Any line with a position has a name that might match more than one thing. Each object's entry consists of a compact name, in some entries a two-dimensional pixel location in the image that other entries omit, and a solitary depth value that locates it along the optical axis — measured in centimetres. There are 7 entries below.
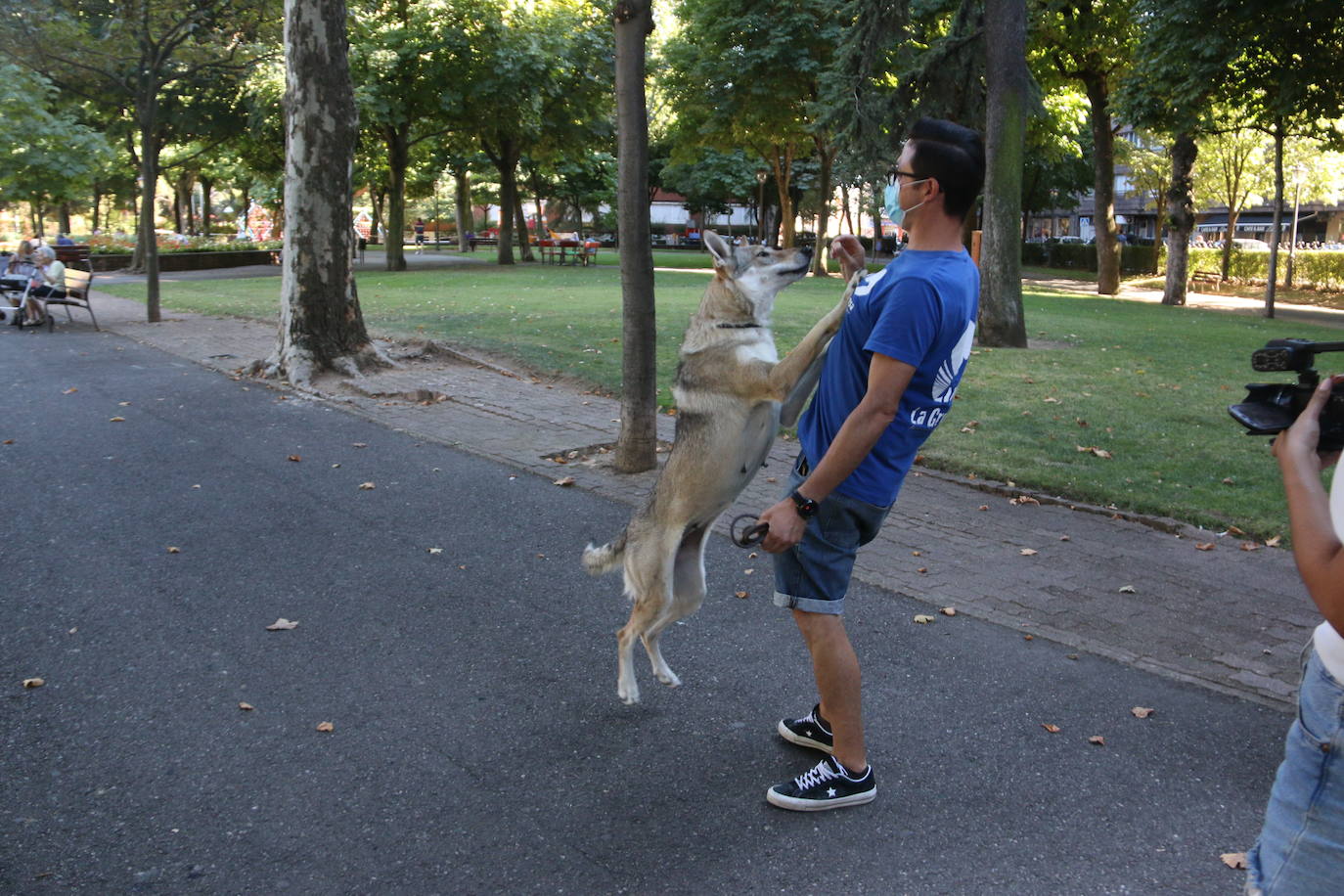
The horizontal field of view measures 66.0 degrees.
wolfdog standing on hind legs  394
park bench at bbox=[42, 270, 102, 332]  1816
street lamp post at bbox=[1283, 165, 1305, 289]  3541
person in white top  177
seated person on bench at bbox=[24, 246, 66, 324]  1798
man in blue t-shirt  308
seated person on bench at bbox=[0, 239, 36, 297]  1839
